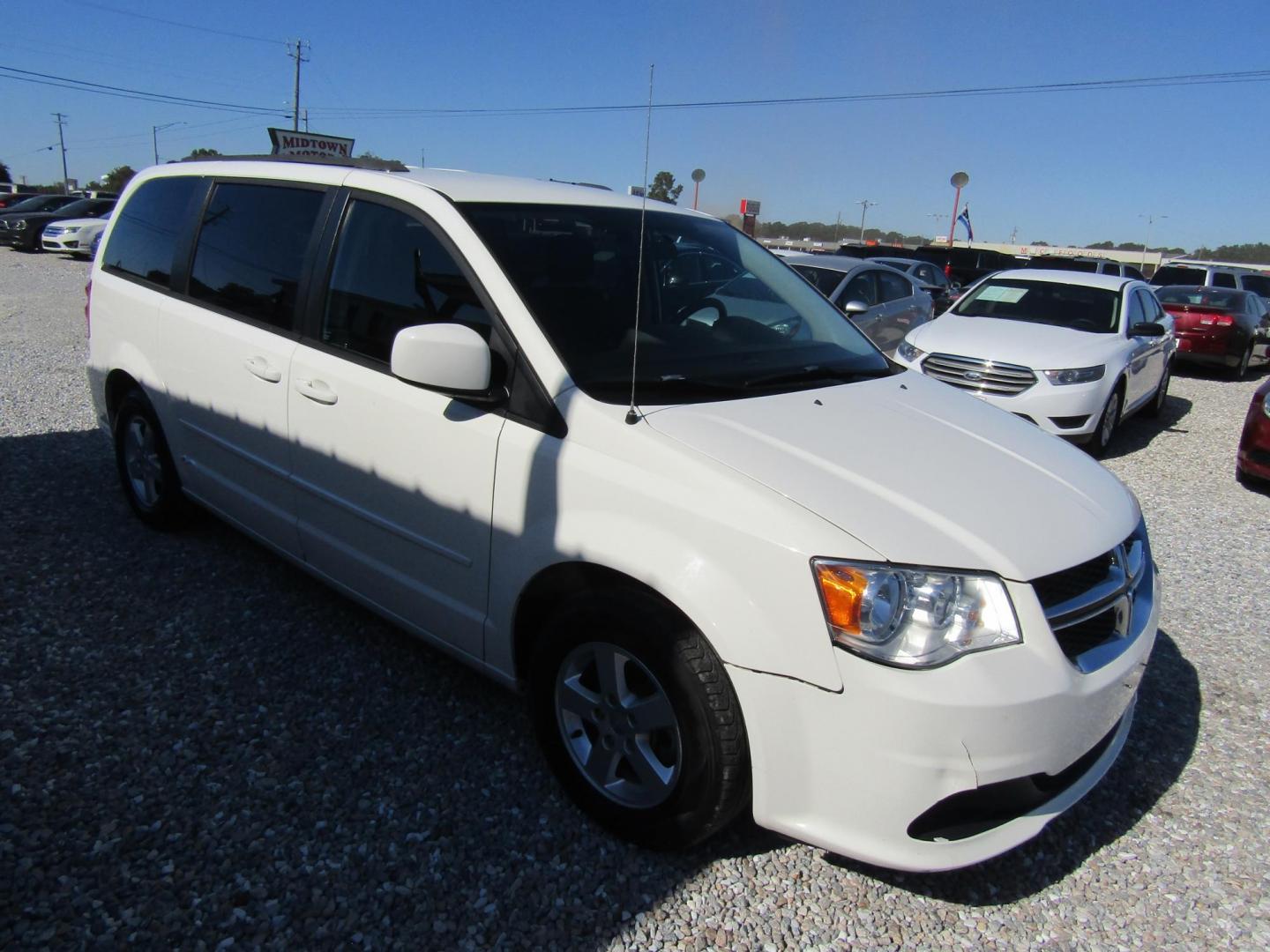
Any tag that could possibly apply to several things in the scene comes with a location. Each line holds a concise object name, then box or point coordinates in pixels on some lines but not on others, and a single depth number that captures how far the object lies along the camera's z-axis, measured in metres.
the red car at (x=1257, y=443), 6.64
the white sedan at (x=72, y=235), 21.27
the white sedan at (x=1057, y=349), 7.16
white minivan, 2.06
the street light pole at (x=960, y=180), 28.22
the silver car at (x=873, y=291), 9.23
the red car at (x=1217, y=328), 12.86
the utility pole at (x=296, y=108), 47.28
